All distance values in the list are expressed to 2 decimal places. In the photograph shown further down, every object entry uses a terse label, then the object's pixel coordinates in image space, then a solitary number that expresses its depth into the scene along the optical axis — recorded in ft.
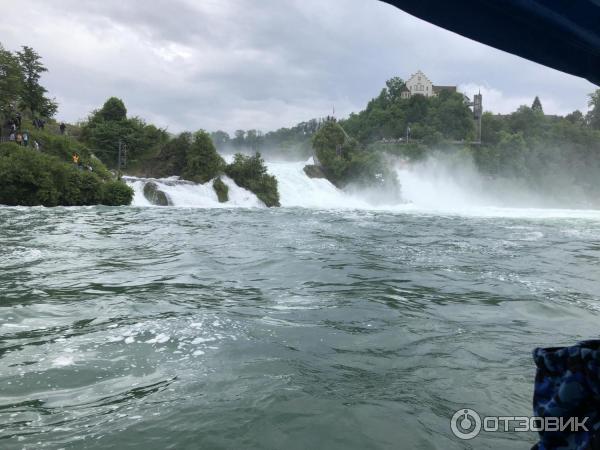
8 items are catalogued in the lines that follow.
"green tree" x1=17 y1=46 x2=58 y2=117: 112.68
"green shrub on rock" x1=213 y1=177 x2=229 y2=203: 98.63
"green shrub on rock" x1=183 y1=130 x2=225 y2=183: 102.06
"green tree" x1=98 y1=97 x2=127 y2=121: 132.87
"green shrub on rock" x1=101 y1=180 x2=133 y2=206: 76.74
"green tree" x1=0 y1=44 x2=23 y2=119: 97.96
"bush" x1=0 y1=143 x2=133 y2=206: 67.62
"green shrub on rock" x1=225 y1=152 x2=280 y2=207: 102.89
